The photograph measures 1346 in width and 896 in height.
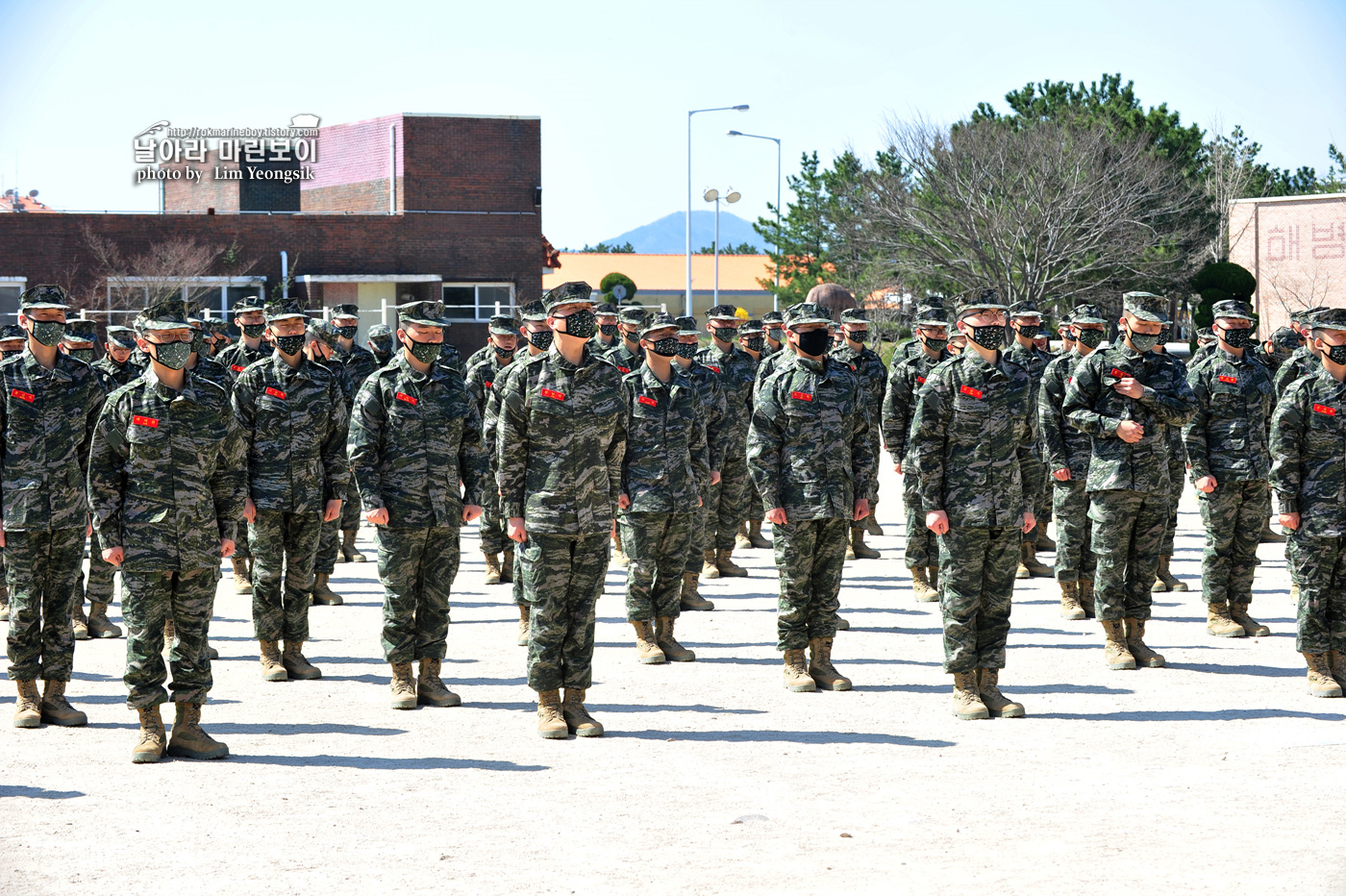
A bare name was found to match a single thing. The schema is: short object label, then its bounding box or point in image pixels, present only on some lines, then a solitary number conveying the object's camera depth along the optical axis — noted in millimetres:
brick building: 46312
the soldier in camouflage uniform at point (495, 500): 13844
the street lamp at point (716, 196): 50781
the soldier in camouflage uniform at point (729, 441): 14344
